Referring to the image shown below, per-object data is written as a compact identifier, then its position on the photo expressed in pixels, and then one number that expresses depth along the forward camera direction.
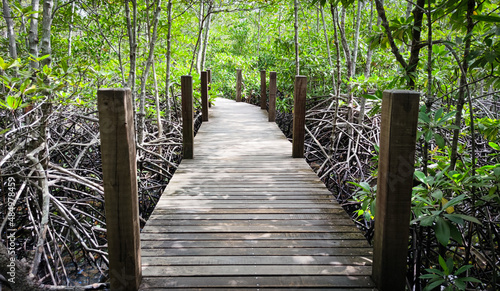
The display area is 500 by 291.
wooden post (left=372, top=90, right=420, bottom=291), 1.63
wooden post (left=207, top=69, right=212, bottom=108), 9.09
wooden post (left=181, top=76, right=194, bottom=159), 4.42
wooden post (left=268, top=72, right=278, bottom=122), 7.14
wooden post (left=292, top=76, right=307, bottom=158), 4.32
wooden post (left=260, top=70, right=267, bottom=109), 8.96
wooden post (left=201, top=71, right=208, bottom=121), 7.39
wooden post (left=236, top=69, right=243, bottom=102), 11.94
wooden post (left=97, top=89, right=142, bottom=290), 1.64
